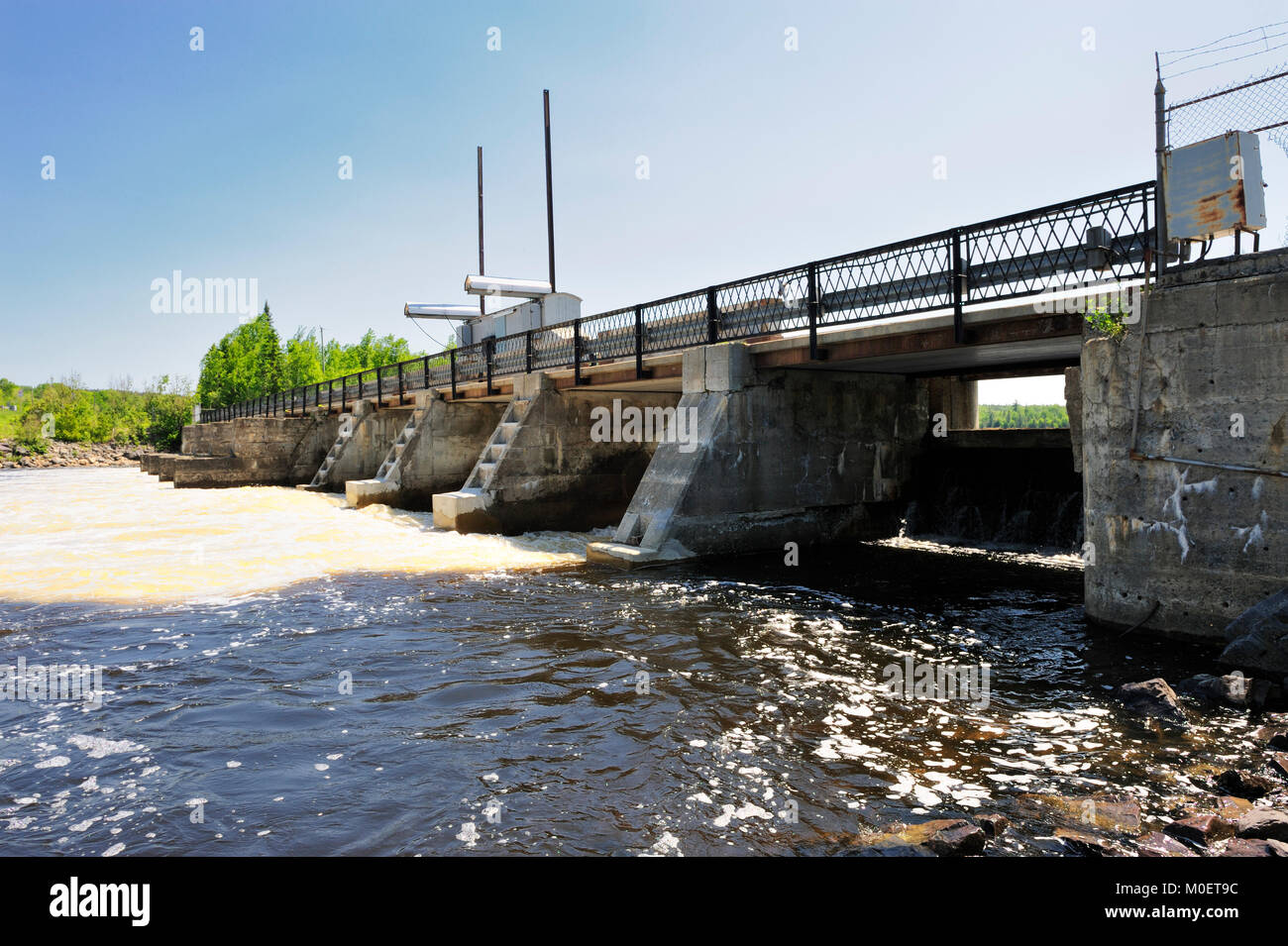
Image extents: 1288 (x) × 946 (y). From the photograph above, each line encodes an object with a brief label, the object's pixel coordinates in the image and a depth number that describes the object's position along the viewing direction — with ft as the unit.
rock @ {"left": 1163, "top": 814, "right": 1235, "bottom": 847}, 13.70
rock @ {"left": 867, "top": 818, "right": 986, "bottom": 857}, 13.19
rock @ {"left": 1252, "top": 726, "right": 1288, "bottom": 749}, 17.88
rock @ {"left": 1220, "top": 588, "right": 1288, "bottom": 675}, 21.93
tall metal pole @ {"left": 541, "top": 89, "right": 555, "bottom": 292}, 112.47
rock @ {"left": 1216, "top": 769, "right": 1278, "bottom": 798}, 15.60
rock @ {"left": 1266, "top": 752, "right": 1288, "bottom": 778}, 16.63
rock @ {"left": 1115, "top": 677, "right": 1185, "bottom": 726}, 20.18
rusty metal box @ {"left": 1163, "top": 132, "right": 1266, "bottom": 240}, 24.66
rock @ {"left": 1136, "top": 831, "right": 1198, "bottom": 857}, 13.24
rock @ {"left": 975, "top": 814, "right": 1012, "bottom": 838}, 14.56
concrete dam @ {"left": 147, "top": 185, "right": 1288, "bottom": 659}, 25.13
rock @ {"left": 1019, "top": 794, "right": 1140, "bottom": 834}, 14.88
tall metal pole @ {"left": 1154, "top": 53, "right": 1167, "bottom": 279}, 26.53
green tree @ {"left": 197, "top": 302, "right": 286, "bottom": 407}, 267.18
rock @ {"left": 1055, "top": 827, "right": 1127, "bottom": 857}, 13.74
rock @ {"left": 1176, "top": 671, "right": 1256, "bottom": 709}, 20.54
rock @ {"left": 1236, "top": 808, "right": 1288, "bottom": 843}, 13.17
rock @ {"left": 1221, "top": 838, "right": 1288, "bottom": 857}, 12.46
